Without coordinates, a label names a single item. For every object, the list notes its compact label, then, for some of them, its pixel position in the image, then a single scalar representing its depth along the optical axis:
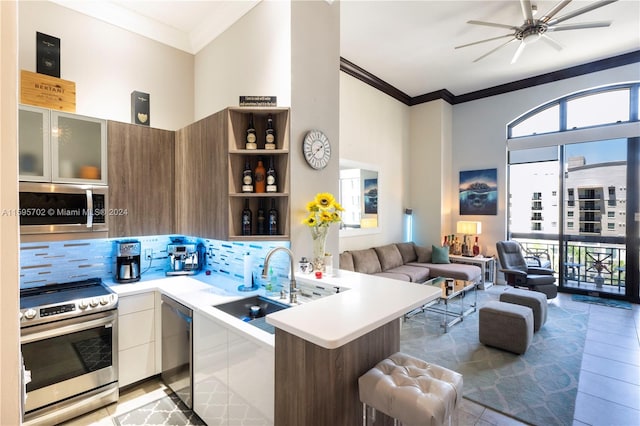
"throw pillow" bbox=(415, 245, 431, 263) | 5.86
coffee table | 3.86
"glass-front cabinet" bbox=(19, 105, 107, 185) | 2.13
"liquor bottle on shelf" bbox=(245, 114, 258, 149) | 2.27
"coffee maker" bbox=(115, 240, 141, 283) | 2.68
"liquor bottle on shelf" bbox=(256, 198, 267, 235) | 2.37
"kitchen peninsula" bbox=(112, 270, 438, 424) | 1.34
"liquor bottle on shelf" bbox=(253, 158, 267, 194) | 2.30
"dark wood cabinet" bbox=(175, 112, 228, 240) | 2.26
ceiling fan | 3.07
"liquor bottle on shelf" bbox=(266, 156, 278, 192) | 2.27
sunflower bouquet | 2.21
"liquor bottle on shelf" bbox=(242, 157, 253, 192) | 2.25
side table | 5.62
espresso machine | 2.94
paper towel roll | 2.40
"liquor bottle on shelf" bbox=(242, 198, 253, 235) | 2.28
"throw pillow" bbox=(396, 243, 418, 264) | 5.79
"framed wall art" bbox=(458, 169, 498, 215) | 6.02
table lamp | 5.85
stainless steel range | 1.98
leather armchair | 4.74
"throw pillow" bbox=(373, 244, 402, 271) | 5.18
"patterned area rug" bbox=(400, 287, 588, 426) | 2.35
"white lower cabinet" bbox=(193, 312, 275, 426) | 1.54
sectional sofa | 4.67
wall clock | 2.36
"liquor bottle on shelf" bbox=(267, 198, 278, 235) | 2.32
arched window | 4.87
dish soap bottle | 2.29
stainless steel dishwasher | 2.17
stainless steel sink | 2.10
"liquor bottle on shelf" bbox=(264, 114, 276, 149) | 2.27
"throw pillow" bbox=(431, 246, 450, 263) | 5.63
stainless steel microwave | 2.14
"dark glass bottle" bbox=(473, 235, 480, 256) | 5.95
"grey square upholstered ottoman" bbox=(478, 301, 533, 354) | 3.11
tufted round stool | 1.22
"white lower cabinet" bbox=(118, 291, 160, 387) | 2.39
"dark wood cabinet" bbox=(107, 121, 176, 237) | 2.55
